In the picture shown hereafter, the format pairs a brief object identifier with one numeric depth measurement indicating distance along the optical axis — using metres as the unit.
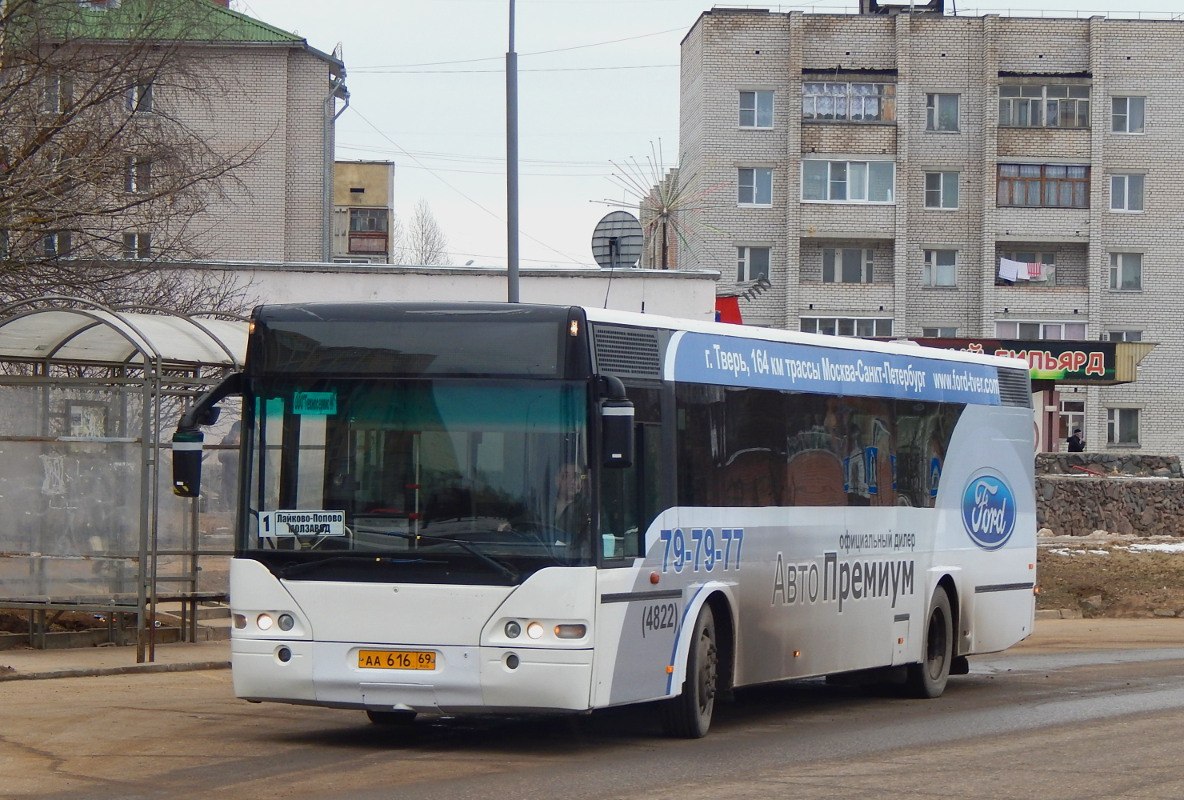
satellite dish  39.69
